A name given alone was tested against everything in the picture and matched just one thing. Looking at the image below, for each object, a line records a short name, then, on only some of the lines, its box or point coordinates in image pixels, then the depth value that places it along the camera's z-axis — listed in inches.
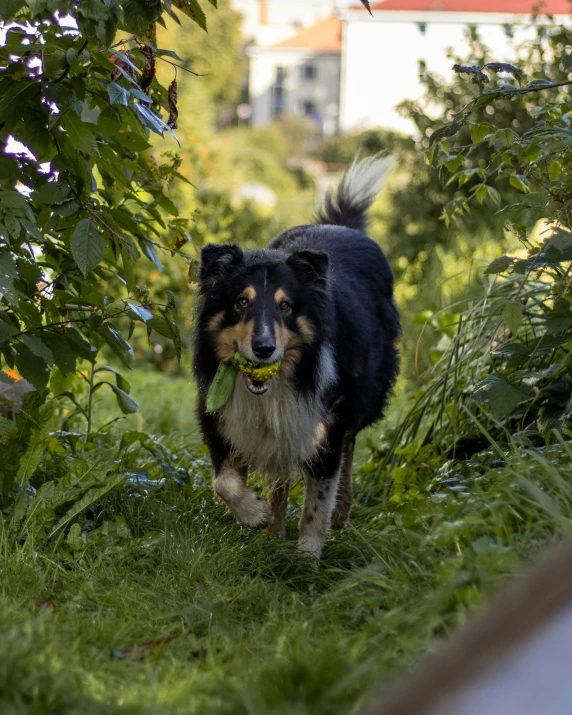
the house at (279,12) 2701.8
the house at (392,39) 1546.5
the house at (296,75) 2386.8
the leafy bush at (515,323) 134.7
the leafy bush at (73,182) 114.0
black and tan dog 147.8
